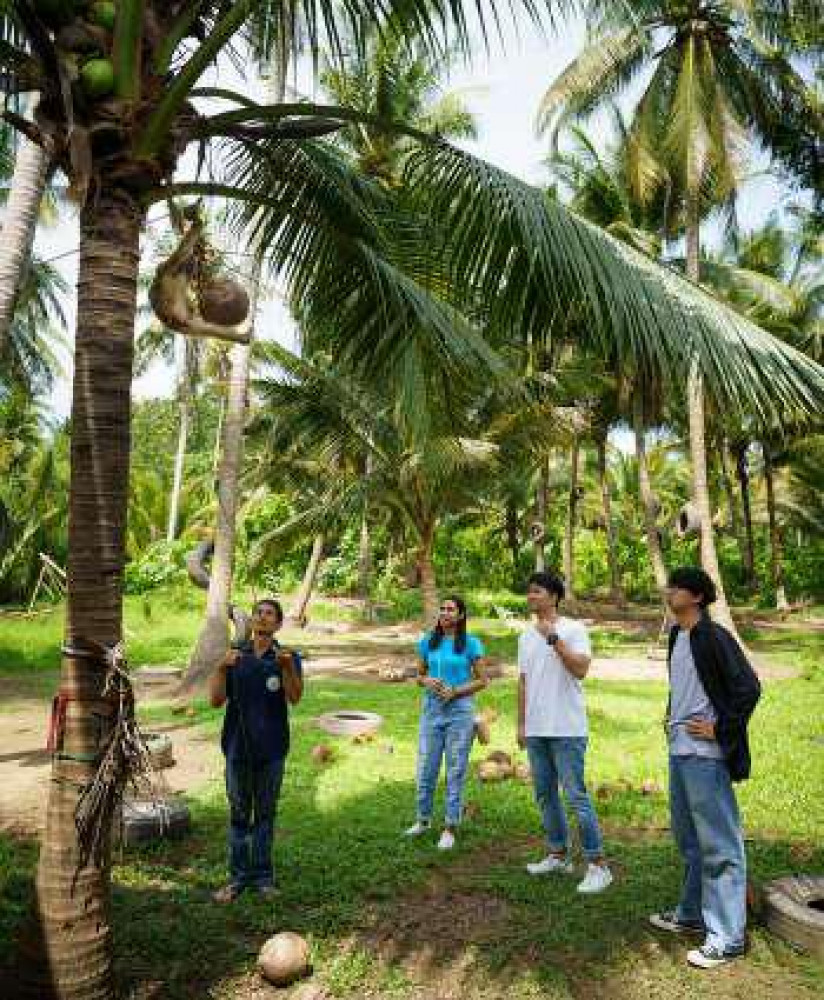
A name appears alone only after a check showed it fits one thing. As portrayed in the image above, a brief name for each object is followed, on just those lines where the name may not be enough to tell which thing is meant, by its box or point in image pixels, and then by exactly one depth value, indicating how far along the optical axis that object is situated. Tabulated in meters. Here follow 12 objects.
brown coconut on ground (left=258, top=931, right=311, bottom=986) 3.71
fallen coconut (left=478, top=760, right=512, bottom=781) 6.86
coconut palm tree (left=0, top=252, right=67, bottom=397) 18.14
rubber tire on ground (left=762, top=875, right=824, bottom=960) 3.83
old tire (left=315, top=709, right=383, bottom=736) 8.46
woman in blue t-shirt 5.16
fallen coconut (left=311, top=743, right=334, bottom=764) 7.51
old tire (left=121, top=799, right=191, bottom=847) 5.32
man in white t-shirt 4.46
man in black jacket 3.66
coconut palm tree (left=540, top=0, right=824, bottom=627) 13.37
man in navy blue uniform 4.39
